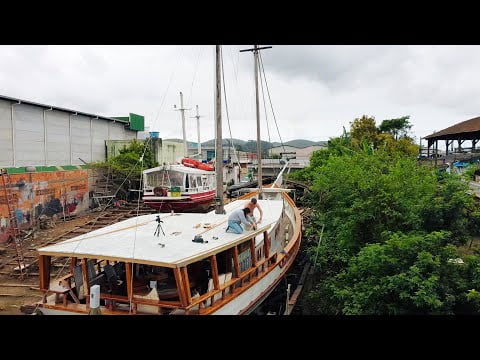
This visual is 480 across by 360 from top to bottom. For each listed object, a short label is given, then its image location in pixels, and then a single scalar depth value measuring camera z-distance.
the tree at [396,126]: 28.09
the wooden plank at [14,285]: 8.52
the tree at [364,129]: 24.11
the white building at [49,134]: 14.06
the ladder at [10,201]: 11.86
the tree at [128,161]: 18.28
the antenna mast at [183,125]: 22.65
